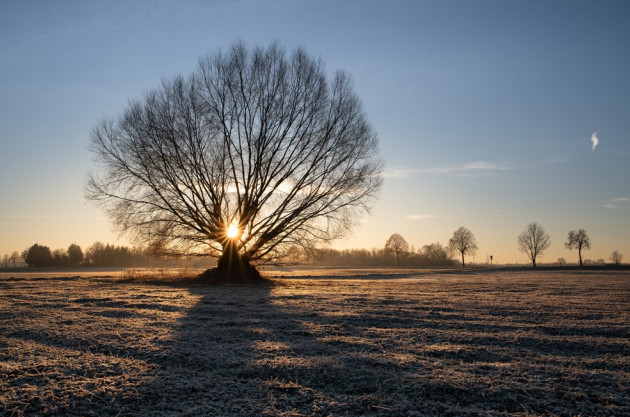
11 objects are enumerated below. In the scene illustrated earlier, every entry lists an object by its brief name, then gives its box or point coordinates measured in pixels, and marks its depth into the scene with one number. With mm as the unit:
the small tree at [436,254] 94625
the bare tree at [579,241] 68188
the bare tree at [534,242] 74938
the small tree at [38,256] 85750
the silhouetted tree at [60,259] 86875
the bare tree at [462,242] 75644
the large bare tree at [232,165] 18188
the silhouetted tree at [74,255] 86125
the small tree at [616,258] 96825
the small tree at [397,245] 81125
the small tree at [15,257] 128025
